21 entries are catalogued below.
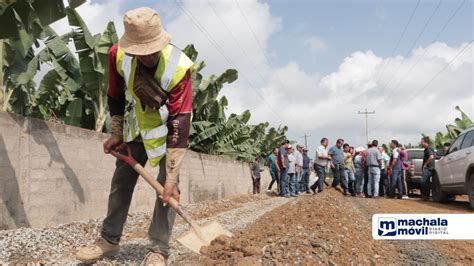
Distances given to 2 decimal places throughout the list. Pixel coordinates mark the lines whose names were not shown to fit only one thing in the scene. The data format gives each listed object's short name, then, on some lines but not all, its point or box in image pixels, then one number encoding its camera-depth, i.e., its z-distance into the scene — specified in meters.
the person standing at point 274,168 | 18.81
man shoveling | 3.42
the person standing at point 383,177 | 16.06
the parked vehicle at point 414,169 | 16.56
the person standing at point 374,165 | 14.45
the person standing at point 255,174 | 21.31
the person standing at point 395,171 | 14.50
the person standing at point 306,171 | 18.64
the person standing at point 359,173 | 15.81
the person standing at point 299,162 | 18.75
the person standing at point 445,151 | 11.97
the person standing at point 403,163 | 14.68
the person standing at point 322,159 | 14.92
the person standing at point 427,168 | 13.22
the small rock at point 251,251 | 3.97
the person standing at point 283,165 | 16.42
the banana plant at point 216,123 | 14.09
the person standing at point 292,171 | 17.47
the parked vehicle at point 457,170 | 9.98
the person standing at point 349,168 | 15.60
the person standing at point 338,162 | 14.95
